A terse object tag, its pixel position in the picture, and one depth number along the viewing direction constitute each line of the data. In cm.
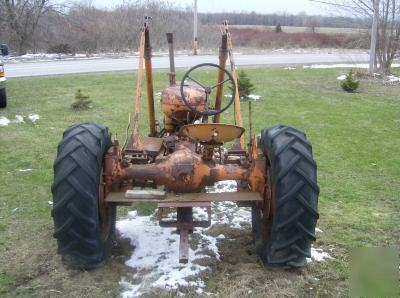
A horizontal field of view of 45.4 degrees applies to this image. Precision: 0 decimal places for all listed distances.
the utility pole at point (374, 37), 1571
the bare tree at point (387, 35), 1655
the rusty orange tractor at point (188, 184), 351
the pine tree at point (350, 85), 1370
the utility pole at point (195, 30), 2512
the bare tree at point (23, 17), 2759
